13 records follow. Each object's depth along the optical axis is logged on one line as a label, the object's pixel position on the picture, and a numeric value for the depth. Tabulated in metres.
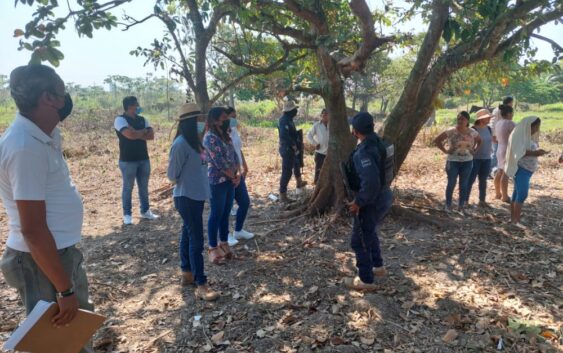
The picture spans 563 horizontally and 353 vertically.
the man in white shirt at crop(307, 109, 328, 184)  7.23
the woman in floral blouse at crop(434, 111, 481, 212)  5.91
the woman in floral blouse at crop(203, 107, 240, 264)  4.33
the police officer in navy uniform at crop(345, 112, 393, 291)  3.55
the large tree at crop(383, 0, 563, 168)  4.30
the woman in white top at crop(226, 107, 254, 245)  5.23
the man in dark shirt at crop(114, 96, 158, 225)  5.88
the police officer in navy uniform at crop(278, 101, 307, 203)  6.99
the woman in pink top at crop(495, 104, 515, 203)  6.35
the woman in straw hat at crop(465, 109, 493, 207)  6.23
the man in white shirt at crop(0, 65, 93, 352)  1.91
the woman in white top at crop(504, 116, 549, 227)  5.34
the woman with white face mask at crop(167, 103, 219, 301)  3.69
